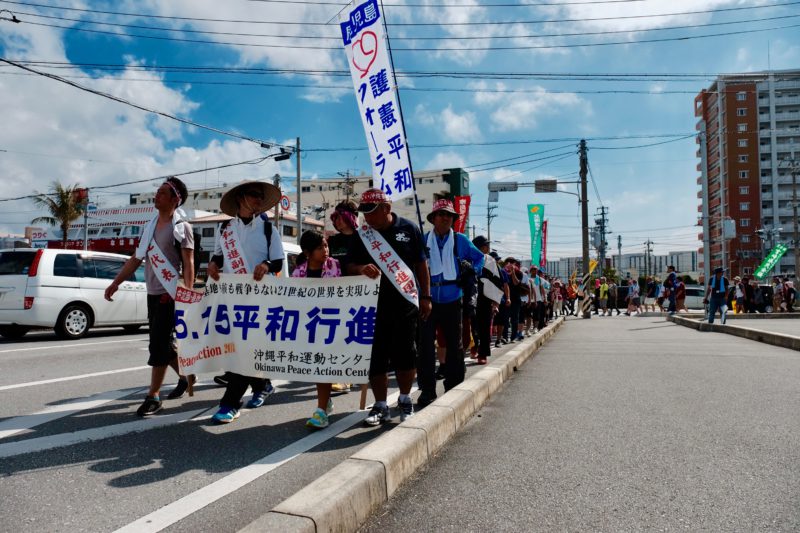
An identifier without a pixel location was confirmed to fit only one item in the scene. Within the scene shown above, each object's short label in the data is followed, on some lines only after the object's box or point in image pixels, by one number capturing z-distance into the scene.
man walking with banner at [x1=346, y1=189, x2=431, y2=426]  3.91
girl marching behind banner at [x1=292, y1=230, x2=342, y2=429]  3.97
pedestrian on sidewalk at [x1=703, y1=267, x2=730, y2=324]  14.89
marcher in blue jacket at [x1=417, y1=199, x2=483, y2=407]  4.59
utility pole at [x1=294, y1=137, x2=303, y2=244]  28.01
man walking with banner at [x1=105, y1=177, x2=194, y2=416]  4.28
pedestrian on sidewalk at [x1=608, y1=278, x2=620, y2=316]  29.75
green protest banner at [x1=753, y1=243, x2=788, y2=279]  29.67
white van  9.86
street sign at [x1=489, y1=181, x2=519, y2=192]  26.22
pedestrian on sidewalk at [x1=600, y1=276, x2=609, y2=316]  27.53
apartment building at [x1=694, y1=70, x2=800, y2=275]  74.25
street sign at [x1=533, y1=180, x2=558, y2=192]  26.45
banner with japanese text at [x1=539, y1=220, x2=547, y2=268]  25.65
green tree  36.38
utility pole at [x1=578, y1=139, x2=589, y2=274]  25.62
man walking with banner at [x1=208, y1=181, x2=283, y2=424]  4.17
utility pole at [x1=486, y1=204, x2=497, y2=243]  68.25
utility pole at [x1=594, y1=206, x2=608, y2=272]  62.12
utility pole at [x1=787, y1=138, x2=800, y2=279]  34.71
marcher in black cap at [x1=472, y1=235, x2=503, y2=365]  7.11
